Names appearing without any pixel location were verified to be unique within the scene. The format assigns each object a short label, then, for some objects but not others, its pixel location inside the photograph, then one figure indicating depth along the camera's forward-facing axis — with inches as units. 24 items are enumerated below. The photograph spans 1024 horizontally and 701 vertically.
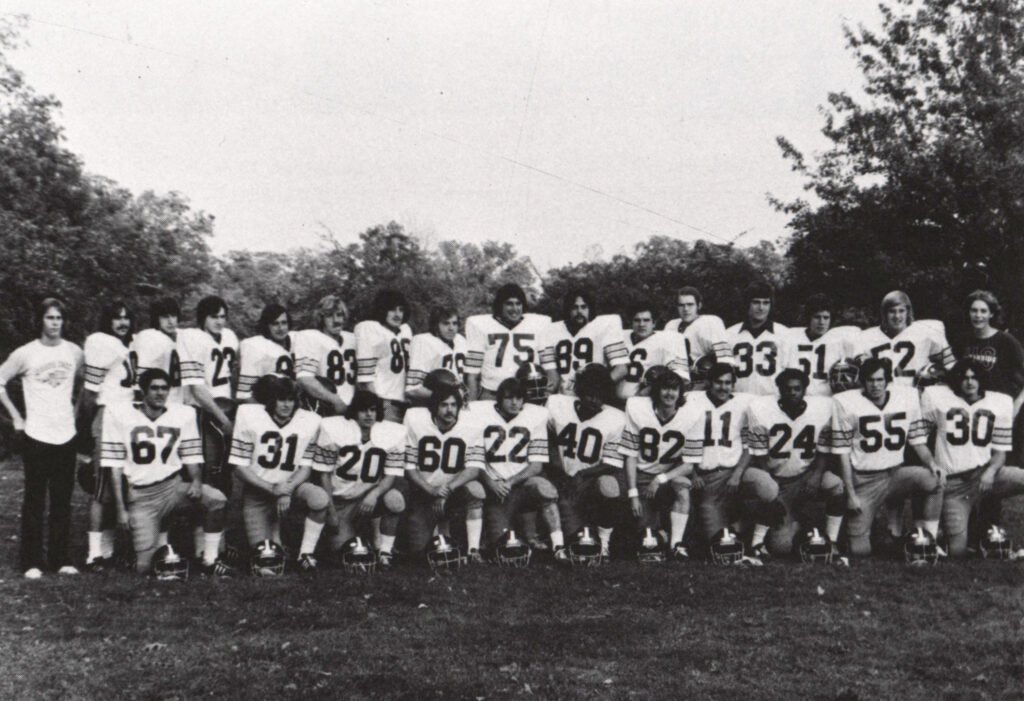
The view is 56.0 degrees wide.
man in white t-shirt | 277.0
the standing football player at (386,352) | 329.1
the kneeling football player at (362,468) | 294.2
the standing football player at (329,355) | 320.2
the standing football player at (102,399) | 285.9
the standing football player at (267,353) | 311.7
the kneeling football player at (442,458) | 299.6
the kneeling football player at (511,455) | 304.0
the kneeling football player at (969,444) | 298.5
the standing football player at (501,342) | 332.2
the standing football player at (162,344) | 303.6
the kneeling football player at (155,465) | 278.8
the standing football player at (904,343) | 323.0
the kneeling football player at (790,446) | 304.3
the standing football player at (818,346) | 333.4
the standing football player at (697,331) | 339.9
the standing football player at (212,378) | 304.2
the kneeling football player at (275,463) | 287.1
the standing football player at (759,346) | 339.3
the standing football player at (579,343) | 328.8
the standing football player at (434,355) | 330.3
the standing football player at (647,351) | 329.7
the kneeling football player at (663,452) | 301.0
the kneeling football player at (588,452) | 305.0
